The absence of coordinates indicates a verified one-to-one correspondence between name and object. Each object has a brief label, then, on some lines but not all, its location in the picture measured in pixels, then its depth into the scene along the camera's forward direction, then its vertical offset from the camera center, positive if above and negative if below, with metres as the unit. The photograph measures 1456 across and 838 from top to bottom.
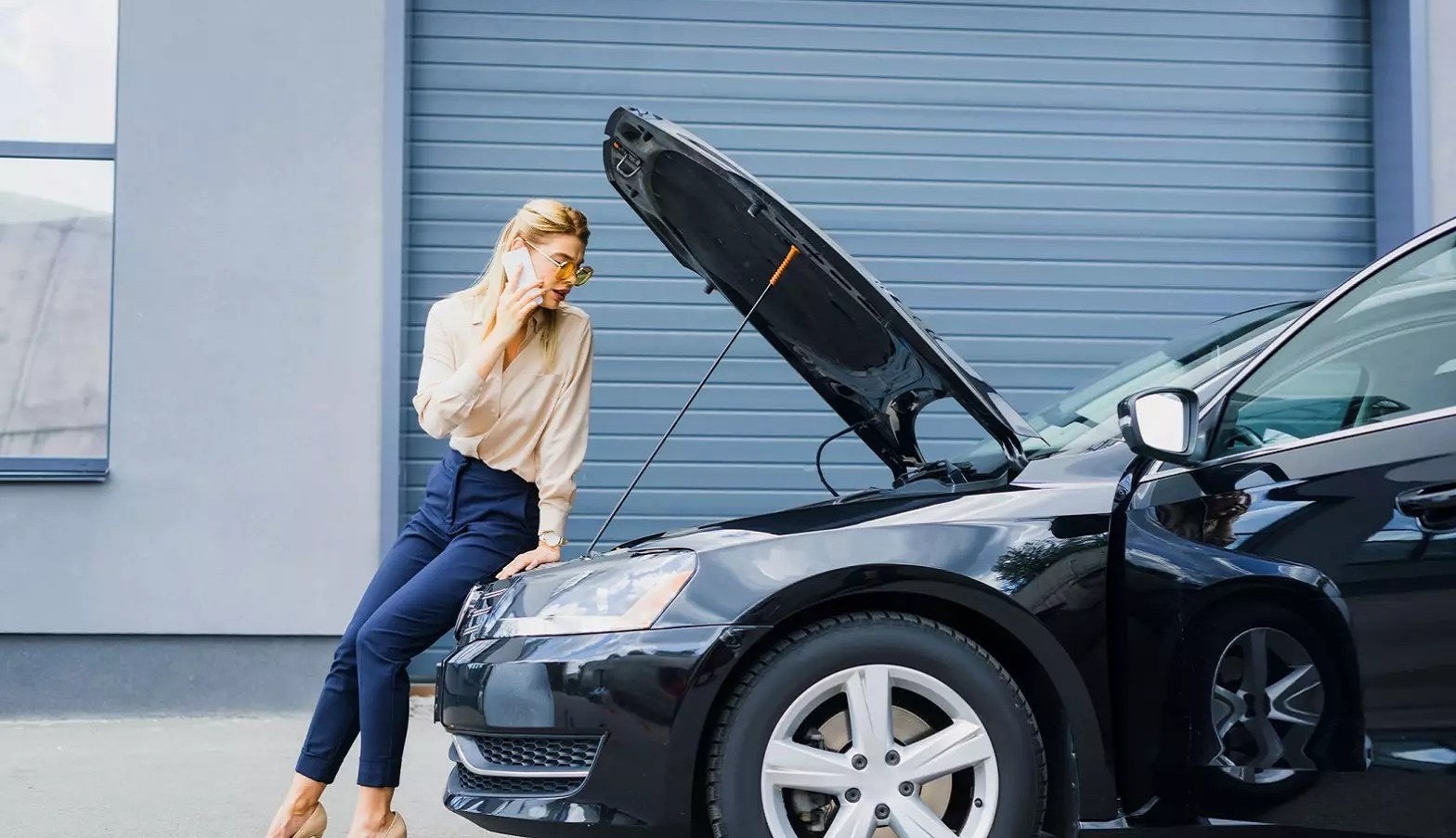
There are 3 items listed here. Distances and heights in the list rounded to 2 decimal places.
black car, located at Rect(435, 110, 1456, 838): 2.60 -0.38
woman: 3.43 -0.10
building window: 6.09 +1.06
